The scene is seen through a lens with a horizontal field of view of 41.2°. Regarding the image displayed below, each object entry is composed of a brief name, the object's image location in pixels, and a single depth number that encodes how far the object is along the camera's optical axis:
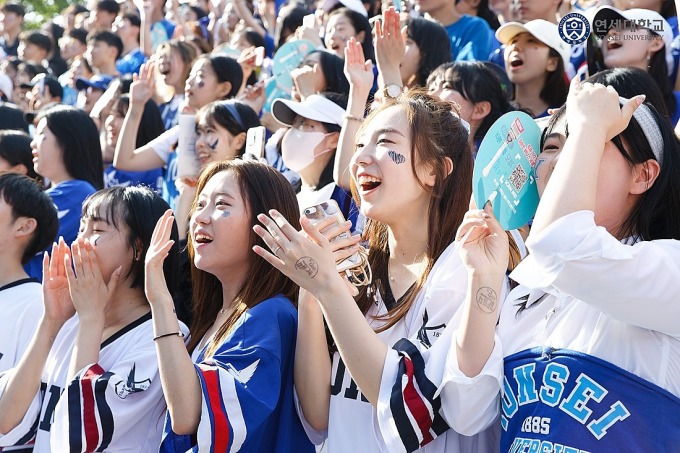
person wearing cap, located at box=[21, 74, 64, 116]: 8.21
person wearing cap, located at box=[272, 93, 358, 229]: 4.16
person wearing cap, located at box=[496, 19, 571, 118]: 4.68
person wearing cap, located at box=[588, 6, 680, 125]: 4.19
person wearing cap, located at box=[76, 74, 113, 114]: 7.71
